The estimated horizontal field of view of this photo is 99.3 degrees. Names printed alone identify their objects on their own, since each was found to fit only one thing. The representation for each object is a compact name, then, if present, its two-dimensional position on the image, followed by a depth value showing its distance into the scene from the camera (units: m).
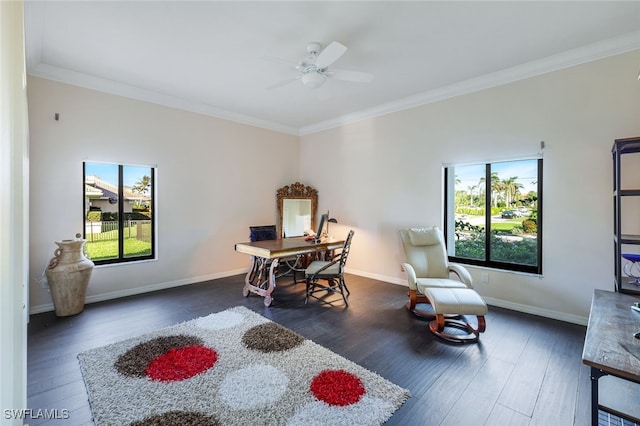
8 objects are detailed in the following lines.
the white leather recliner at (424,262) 3.38
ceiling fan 2.68
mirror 5.86
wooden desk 3.59
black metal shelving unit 2.40
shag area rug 1.73
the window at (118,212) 3.80
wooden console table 1.32
